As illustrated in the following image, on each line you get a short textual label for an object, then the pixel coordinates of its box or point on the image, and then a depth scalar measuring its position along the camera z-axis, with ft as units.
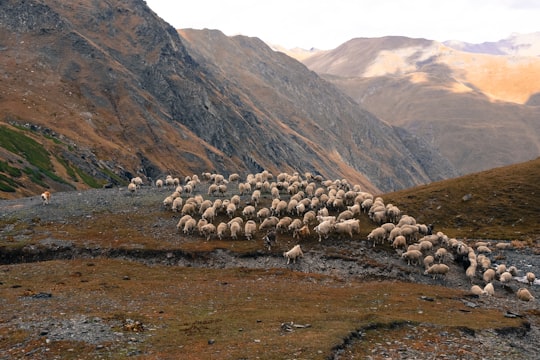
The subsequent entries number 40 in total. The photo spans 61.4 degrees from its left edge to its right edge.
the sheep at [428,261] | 122.43
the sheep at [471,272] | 121.70
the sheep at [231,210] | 145.69
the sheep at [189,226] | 134.00
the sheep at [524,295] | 112.37
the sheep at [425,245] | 127.75
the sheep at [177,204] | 153.69
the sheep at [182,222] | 137.28
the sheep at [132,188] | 184.65
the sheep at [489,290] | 114.21
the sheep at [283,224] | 134.92
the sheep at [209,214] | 140.87
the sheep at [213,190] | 177.06
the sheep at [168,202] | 157.46
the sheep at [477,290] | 111.25
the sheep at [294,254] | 119.14
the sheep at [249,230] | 131.75
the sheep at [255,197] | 159.22
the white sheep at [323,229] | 129.29
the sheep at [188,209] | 147.84
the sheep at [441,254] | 127.54
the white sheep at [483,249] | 160.35
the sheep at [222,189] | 174.60
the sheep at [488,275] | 122.72
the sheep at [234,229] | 131.75
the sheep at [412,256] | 121.80
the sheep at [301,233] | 131.44
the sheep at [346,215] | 144.97
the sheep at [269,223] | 137.08
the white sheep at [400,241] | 126.93
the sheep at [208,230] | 131.44
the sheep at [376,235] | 129.36
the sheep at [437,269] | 118.21
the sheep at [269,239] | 125.59
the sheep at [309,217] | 139.44
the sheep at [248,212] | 146.00
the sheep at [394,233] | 131.81
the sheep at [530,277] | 127.03
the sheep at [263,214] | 144.14
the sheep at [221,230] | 131.13
